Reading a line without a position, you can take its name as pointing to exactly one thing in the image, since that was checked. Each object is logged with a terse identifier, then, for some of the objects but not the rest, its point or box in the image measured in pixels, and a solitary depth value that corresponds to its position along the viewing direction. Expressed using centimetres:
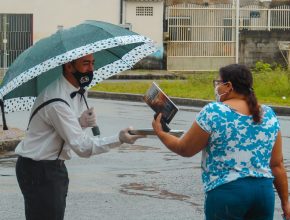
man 561
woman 538
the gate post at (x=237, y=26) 3772
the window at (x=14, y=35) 3741
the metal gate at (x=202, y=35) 3847
